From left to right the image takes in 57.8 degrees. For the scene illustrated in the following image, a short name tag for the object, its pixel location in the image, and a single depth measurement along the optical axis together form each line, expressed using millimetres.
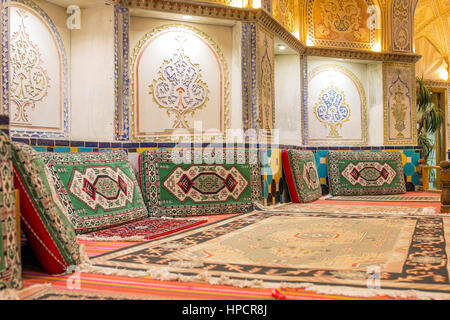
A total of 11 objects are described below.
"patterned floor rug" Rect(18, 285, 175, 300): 1701
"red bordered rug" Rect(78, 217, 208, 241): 3008
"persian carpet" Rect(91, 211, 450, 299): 1903
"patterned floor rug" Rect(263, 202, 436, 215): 4496
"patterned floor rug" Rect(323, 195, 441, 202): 5699
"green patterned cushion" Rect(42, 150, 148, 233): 3242
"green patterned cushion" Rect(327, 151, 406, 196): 6414
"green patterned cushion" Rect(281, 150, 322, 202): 5484
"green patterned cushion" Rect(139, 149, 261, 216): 4172
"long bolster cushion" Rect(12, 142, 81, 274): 2029
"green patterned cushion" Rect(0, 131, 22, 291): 1713
